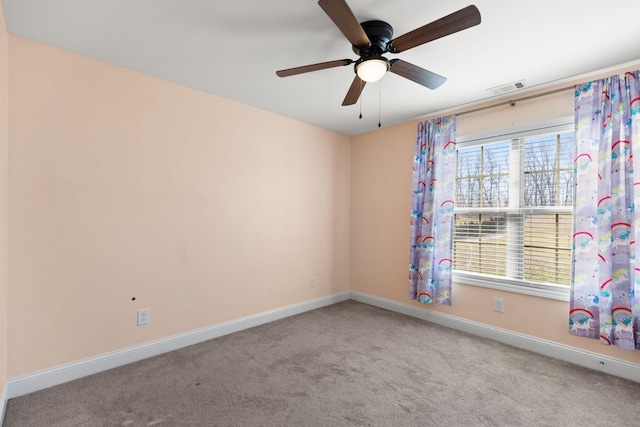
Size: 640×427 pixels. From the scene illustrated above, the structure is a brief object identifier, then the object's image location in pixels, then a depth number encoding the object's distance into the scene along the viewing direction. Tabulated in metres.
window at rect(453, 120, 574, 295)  2.63
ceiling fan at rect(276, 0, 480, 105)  1.44
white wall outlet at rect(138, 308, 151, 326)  2.51
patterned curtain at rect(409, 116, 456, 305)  3.24
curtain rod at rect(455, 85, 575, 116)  2.58
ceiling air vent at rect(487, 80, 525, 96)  2.62
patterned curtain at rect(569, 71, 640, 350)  2.21
